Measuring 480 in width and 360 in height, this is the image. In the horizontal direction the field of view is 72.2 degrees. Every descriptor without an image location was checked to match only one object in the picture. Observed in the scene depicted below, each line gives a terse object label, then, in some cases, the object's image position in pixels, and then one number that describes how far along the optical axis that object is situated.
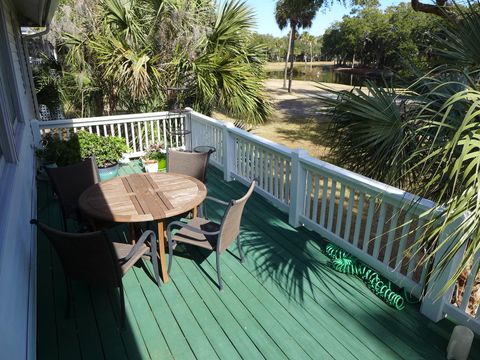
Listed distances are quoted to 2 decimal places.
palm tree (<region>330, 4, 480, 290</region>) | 1.42
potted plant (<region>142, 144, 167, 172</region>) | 5.39
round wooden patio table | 2.64
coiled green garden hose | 2.57
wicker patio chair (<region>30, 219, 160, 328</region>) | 2.04
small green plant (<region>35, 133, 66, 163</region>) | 4.70
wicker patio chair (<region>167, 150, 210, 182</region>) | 3.91
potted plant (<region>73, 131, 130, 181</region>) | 4.95
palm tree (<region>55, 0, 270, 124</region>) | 5.52
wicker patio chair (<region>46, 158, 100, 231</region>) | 3.29
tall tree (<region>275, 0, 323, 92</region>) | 10.33
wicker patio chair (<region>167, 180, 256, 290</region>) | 2.53
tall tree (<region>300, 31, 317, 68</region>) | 84.54
